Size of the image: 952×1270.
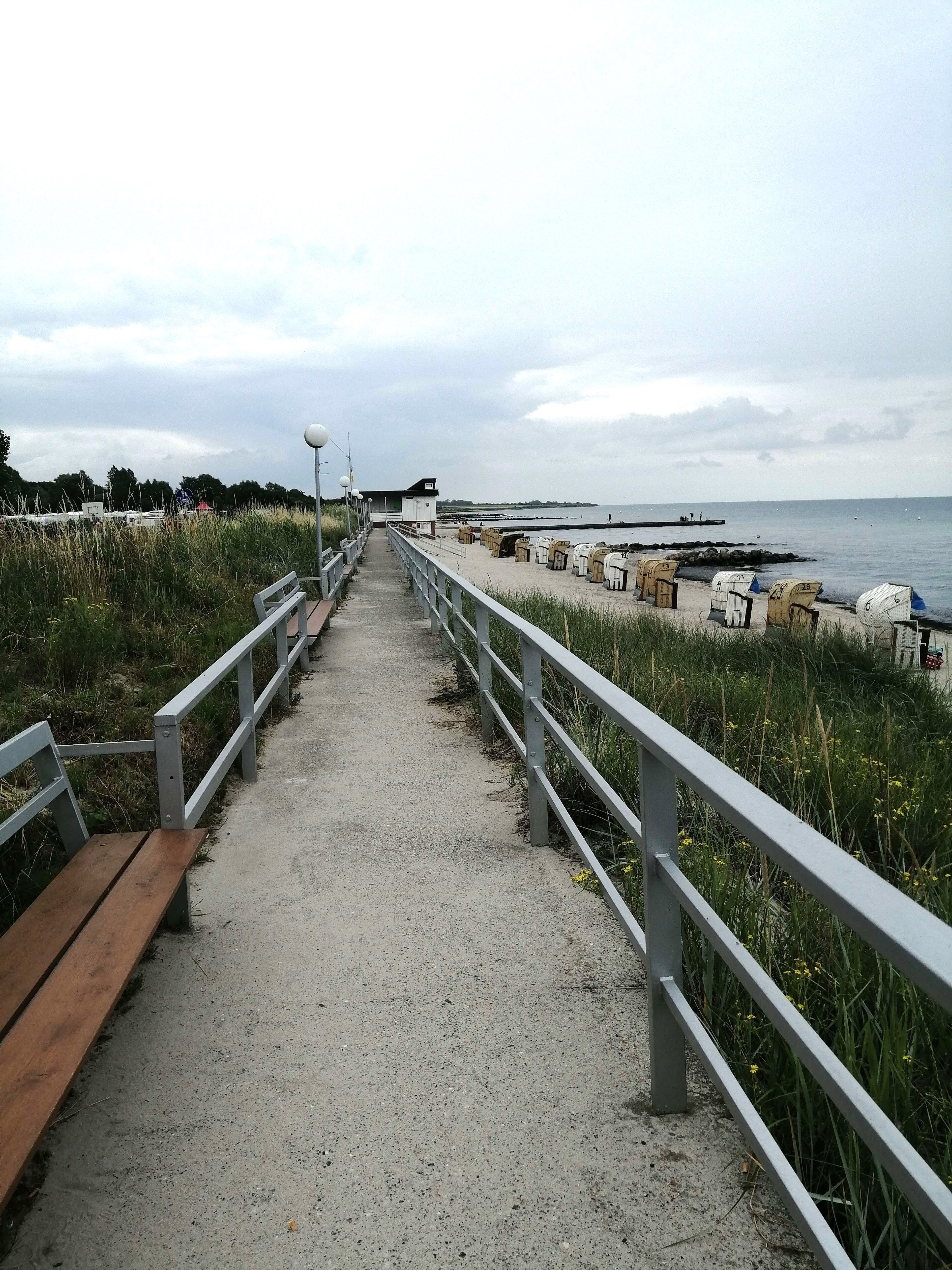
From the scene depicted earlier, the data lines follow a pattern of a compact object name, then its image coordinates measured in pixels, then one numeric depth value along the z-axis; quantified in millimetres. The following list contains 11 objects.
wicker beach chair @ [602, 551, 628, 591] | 25266
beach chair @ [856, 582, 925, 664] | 12008
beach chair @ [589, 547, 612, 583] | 28359
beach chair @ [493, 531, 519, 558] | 44531
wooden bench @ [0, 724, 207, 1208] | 1942
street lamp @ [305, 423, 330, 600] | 13773
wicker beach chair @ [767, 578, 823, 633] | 14672
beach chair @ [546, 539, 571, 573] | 35125
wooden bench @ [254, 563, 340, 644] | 7242
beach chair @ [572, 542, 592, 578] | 30875
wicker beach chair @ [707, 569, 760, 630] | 16125
